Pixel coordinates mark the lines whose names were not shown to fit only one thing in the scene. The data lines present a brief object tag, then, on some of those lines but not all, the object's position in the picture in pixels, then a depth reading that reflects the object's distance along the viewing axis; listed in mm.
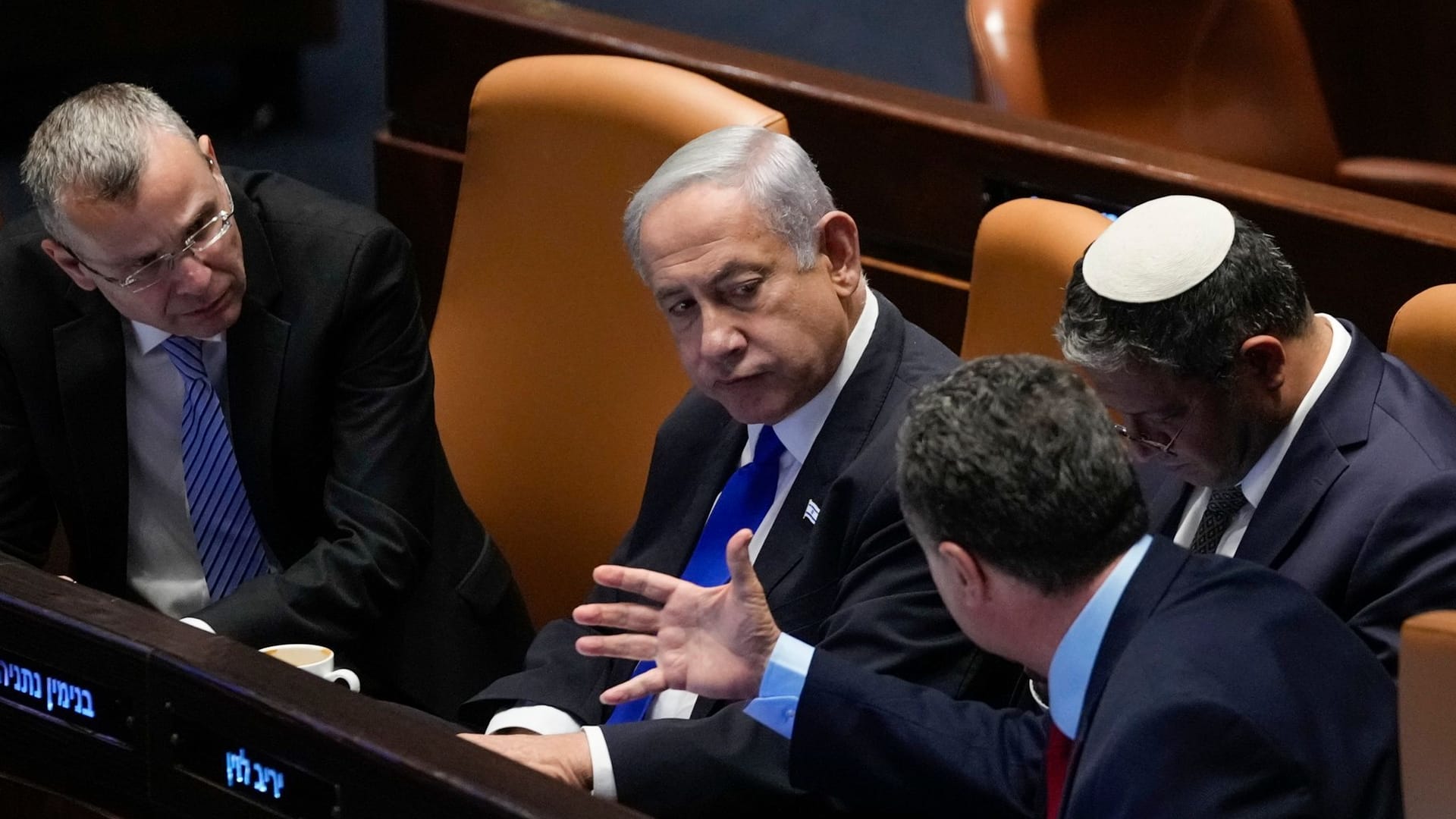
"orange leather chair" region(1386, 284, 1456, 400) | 10958
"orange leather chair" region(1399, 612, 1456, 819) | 10513
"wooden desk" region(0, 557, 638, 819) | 10458
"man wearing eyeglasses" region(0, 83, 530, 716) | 11199
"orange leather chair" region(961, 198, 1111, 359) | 11129
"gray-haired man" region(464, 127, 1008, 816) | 10878
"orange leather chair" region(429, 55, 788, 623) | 11445
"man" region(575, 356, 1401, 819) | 10476
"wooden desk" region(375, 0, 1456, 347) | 11257
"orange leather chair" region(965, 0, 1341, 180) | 12205
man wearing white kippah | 10811
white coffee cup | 10950
